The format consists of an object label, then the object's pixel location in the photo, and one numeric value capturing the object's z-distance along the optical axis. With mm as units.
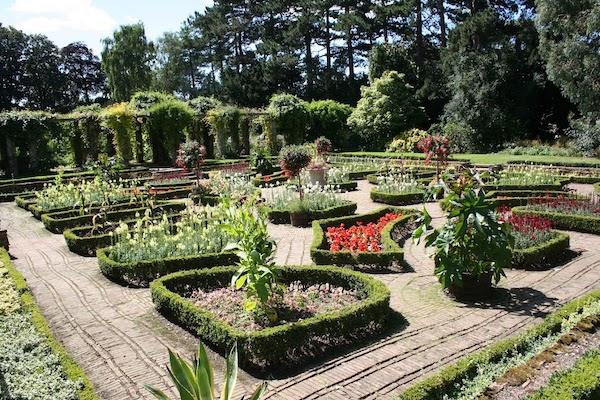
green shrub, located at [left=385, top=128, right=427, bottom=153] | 29469
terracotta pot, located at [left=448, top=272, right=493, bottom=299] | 6820
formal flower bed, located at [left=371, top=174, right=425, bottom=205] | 14641
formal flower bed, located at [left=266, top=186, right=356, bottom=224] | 12438
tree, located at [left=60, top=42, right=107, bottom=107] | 51031
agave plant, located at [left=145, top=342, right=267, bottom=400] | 3453
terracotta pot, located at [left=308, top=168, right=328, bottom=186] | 17578
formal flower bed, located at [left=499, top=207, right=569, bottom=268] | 8164
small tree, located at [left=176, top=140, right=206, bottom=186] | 16375
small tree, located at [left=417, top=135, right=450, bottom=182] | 15508
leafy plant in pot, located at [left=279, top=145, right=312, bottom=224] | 13164
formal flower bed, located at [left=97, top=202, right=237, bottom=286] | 8289
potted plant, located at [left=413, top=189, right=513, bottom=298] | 6324
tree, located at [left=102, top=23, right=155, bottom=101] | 42500
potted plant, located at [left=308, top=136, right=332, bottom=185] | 17578
